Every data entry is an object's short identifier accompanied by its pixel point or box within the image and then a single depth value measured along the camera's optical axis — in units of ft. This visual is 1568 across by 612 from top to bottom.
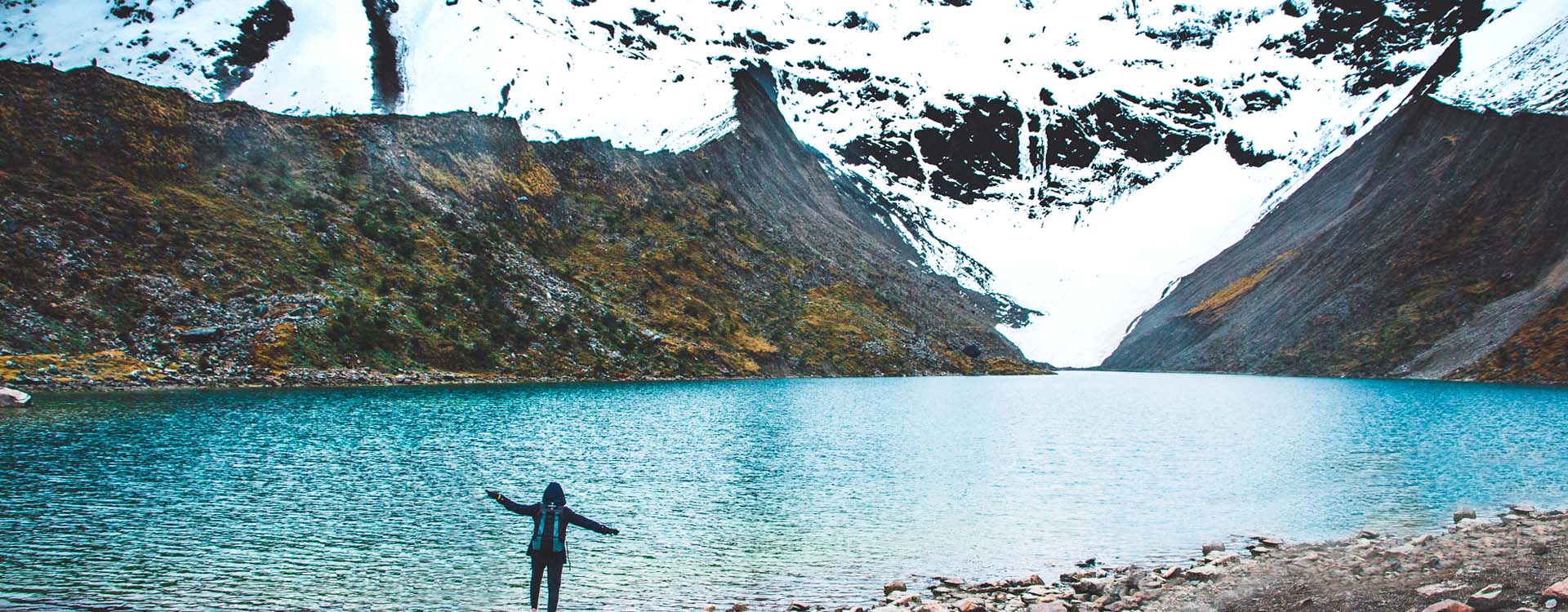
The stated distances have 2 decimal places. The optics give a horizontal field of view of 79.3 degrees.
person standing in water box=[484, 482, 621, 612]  57.62
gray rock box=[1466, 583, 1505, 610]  49.60
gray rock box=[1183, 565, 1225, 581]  72.28
